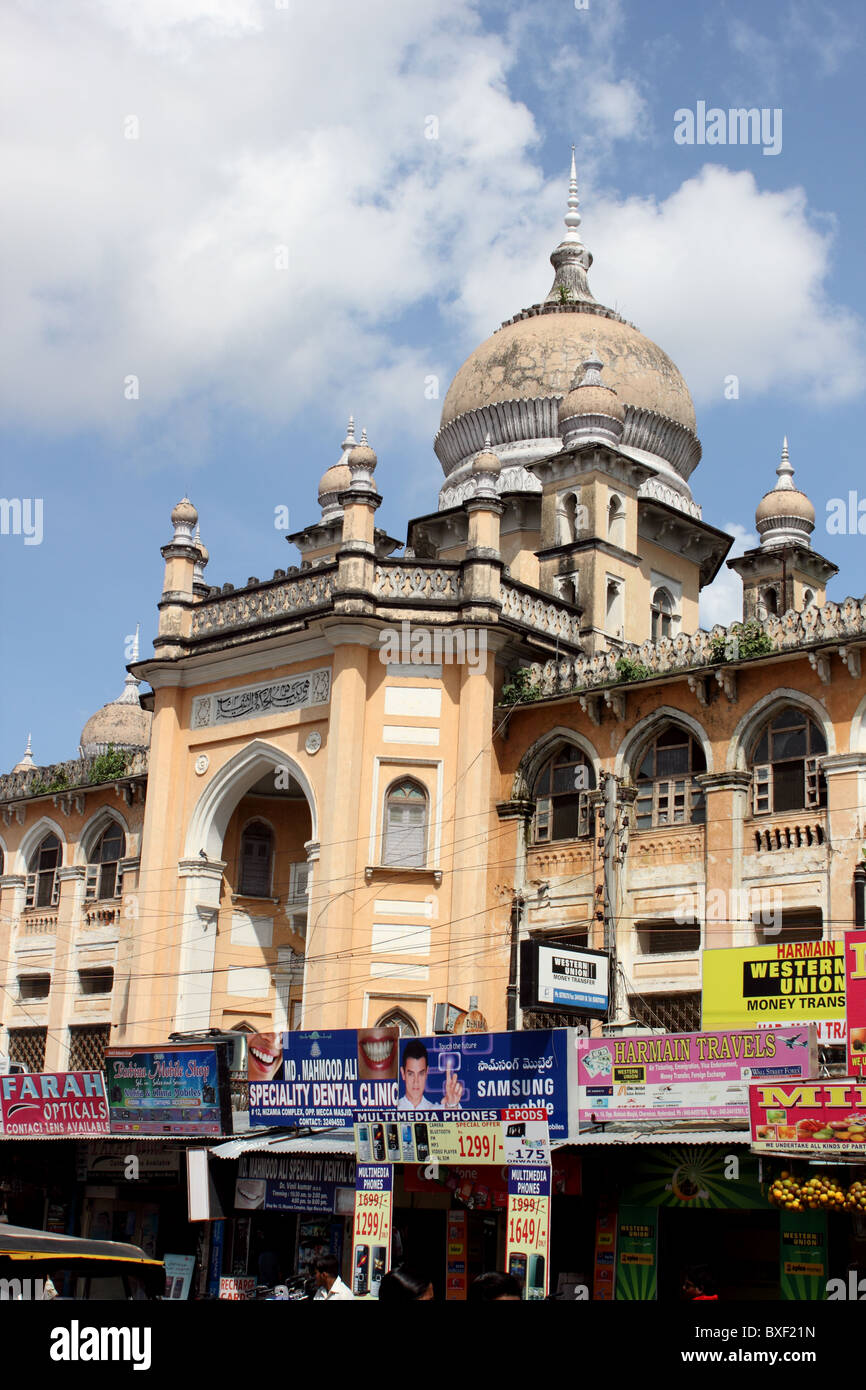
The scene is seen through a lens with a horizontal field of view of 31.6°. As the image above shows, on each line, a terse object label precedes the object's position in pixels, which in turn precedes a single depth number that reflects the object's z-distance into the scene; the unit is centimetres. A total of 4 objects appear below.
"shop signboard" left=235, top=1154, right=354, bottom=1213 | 1725
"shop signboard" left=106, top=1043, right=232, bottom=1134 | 1892
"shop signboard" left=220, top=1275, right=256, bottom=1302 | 1774
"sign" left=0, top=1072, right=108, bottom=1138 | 2039
